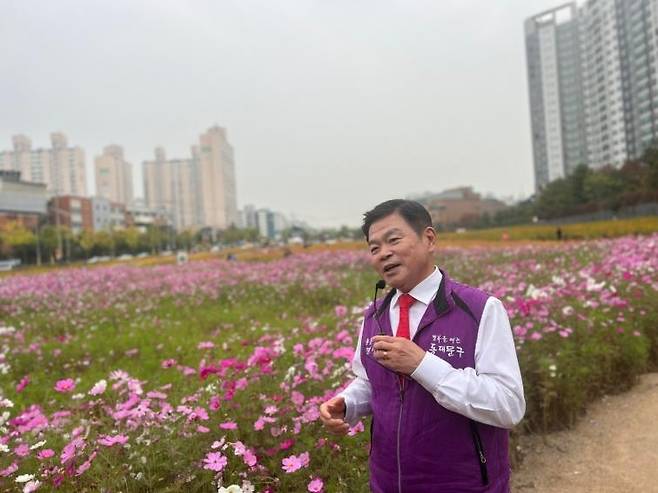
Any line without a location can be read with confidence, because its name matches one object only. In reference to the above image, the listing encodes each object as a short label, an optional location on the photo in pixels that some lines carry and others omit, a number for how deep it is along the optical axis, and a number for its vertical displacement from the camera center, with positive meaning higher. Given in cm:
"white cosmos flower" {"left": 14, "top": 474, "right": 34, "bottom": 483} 212 -79
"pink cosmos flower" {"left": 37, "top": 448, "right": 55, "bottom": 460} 236 -79
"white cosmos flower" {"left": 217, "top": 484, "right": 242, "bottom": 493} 175 -72
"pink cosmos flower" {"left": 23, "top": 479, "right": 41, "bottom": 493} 210 -82
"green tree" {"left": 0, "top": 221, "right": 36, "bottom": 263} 5341 +219
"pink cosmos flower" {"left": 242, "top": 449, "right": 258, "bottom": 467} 225 -82
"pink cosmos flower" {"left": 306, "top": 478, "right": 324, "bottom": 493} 199 -83
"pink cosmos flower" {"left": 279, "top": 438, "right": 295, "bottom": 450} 244 -85
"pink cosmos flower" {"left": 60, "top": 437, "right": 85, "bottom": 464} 225 -75
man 142 -34
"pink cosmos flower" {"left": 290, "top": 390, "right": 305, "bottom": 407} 284 -75
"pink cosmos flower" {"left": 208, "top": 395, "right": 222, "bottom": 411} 276 -73
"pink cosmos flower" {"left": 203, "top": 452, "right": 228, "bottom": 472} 208 -78
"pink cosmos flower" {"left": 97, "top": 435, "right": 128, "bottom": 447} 228 -73
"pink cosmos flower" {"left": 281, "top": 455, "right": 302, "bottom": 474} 204 -78
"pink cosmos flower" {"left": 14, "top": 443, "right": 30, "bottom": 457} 248 -81
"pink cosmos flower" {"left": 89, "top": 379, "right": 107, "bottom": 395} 270 -61
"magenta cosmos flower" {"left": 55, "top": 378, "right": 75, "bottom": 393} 281 -61
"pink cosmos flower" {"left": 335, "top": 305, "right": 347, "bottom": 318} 581 -67
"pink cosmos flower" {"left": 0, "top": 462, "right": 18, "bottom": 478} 234 -84
